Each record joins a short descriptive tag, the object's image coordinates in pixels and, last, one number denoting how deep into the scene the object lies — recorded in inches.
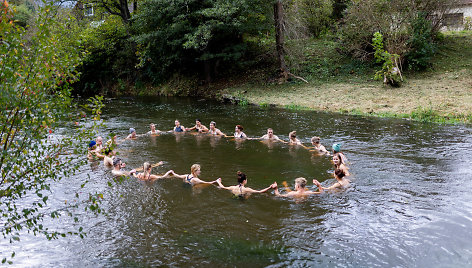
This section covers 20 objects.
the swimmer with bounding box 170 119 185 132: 778.2
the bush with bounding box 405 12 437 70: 1003.9
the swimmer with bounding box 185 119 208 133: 764.3
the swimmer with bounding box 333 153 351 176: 460.4
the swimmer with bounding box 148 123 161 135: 742.6
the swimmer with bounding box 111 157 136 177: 507.4
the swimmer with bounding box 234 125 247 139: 700.1
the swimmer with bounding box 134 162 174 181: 485.4
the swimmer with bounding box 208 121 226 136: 732.0
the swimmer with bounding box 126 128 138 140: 715.4
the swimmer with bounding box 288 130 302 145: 633.0
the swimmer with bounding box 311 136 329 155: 586.6
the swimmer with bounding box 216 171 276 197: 424.2
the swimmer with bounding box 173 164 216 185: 464.8
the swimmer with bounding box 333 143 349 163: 490.6
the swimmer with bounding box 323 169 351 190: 438.9
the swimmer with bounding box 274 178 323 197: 416.8
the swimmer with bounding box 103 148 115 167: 564.7
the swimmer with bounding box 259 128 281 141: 660.0
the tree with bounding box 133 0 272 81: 1101.7
